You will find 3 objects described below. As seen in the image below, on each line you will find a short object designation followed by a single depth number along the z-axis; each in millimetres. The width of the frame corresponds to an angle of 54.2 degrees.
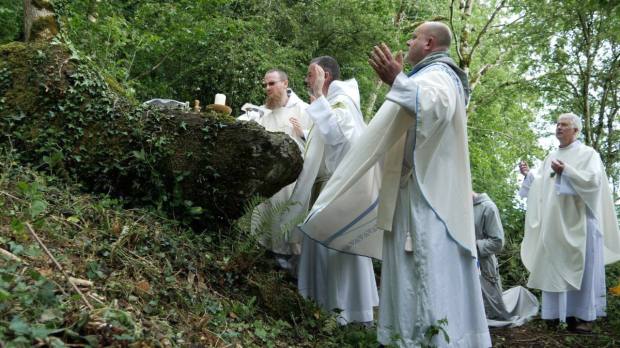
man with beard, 5785
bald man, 4148
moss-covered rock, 4922
